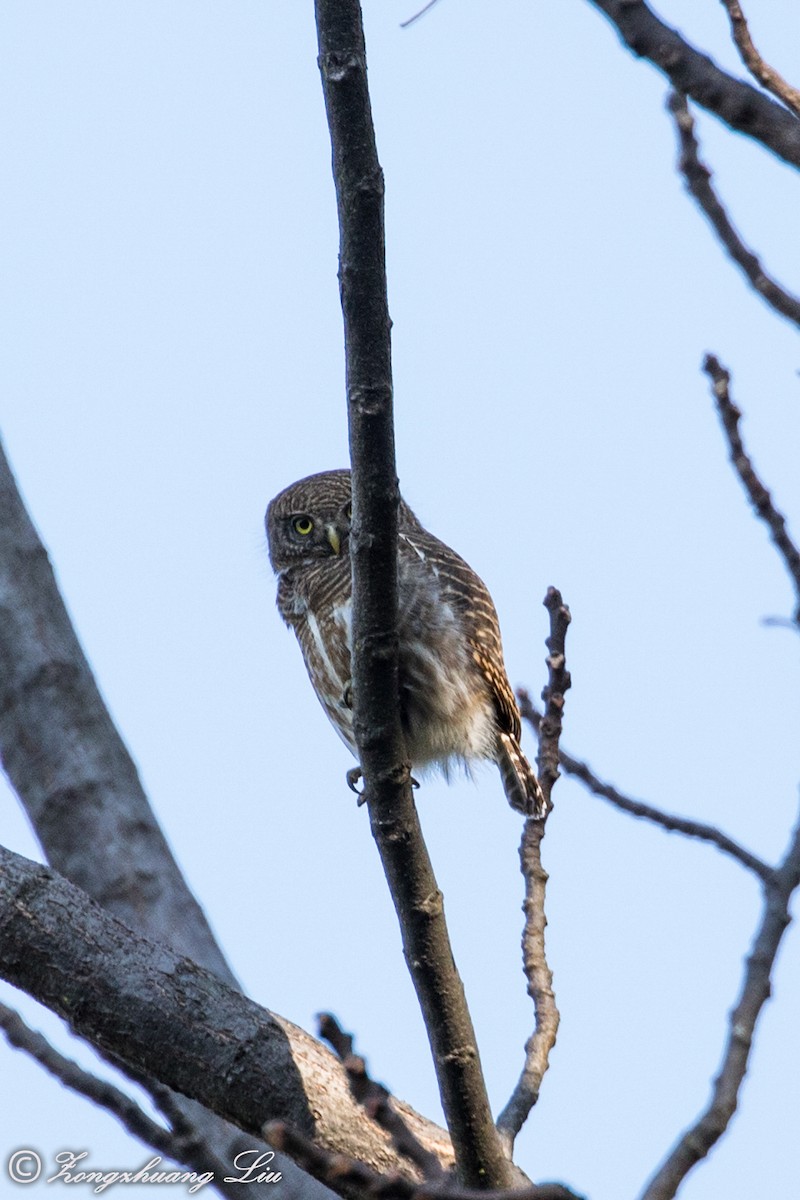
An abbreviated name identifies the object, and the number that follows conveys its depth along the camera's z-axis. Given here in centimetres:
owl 923
